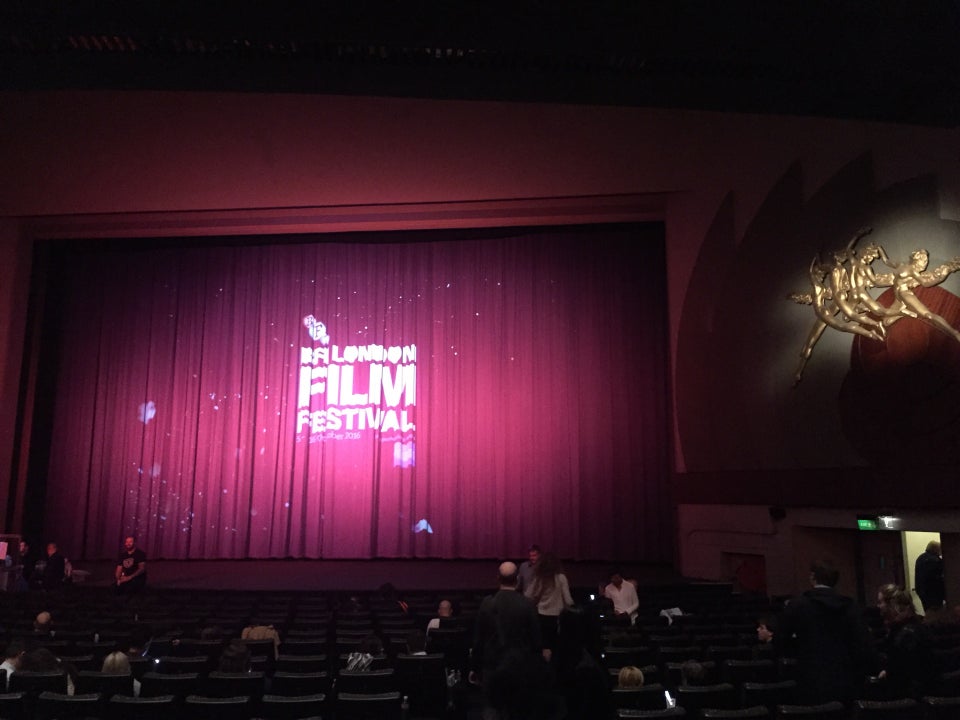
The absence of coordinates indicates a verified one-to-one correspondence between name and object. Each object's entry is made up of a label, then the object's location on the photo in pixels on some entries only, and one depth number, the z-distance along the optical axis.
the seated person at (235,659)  4.22
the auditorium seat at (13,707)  3.79
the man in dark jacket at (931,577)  7.08
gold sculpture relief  7.97
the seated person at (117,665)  4.22
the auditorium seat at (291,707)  3.87
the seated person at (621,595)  7.42
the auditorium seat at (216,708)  3.73
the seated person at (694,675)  4.02
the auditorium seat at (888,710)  3.08
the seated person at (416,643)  5.36
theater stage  11.50
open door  8.63
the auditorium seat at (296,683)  4.29
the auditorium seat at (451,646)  5.34
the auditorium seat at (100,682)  4.11
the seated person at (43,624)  5.97
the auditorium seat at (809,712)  3.10
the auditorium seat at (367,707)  3.87
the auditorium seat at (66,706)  3.70
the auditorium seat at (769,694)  3.76
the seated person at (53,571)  10.63
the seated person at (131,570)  9.34
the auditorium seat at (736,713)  3.24
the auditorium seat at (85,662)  4.78
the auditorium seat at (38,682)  4.07
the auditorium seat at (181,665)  4.57
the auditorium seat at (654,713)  3.17
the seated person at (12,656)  4.41
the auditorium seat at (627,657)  4.74
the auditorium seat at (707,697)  3.78
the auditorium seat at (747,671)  4.30
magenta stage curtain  13.81
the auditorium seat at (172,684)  4.09
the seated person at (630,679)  3.72
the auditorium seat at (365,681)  4.29
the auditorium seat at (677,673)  4.33
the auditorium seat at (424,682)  4.61
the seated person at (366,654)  4.59
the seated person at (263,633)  5.21
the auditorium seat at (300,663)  4.59
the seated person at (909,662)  3.69
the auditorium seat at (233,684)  4.10
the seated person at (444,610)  6.00
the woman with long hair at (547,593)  4.36
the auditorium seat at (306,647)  5.21
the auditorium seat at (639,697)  3.66
